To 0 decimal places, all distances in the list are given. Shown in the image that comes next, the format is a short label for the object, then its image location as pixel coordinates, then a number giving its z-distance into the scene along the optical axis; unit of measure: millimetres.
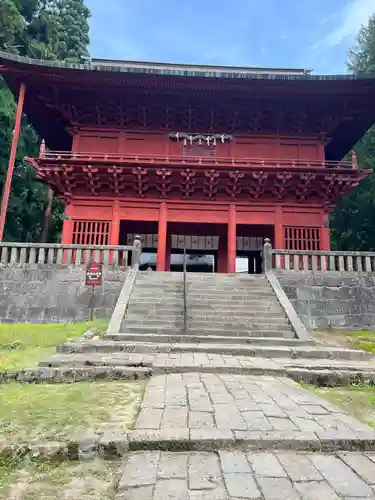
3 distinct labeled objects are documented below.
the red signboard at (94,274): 10383
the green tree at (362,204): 21328
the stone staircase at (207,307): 8555
